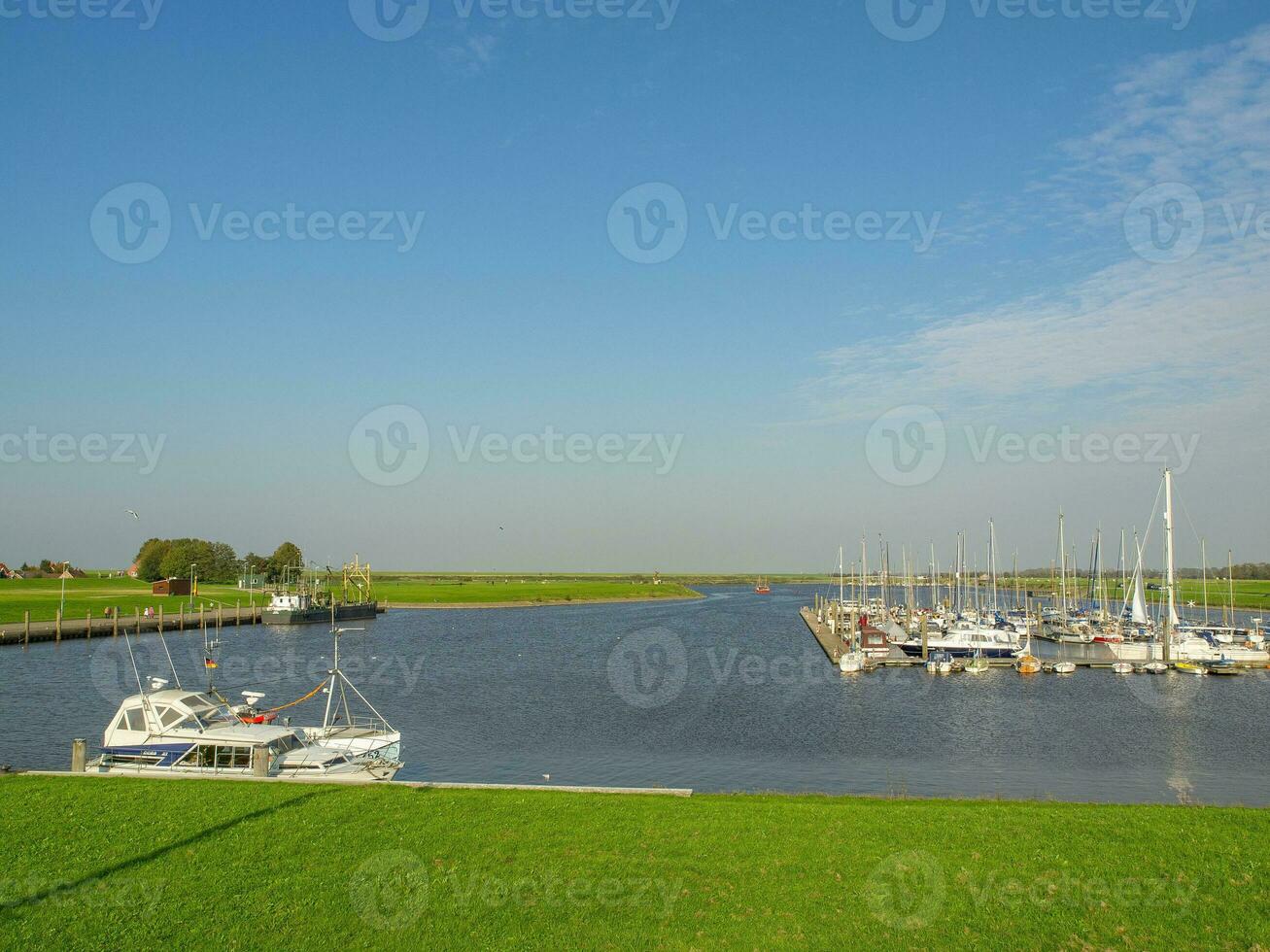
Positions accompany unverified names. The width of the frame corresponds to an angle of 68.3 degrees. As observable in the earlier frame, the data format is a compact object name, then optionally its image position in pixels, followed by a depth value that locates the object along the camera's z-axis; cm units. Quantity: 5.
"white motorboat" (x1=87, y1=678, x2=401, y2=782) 2684
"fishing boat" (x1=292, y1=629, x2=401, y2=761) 3139
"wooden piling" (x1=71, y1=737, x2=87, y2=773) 2462
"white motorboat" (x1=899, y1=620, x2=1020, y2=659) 7856
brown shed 14762
